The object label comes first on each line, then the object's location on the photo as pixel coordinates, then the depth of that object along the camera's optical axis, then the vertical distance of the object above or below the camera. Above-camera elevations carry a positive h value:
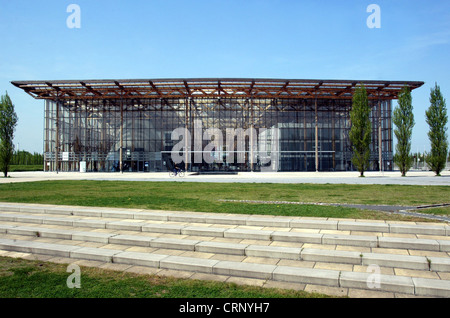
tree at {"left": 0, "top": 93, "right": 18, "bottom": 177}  40.44 +4.32
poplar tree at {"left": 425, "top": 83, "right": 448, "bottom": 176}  40.47 +4.23
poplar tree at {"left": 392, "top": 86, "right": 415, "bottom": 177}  40.19 +4.34
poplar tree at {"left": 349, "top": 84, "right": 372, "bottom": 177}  39.00 +4.37
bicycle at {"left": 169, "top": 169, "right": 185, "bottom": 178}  40.78 -1.33
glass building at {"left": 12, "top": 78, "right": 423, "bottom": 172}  56.91 +5.53
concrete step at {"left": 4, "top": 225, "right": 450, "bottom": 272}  5.81 -1.79
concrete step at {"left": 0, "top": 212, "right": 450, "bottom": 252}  6.74 -1.68
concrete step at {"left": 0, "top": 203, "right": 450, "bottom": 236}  7.68 -1.56
